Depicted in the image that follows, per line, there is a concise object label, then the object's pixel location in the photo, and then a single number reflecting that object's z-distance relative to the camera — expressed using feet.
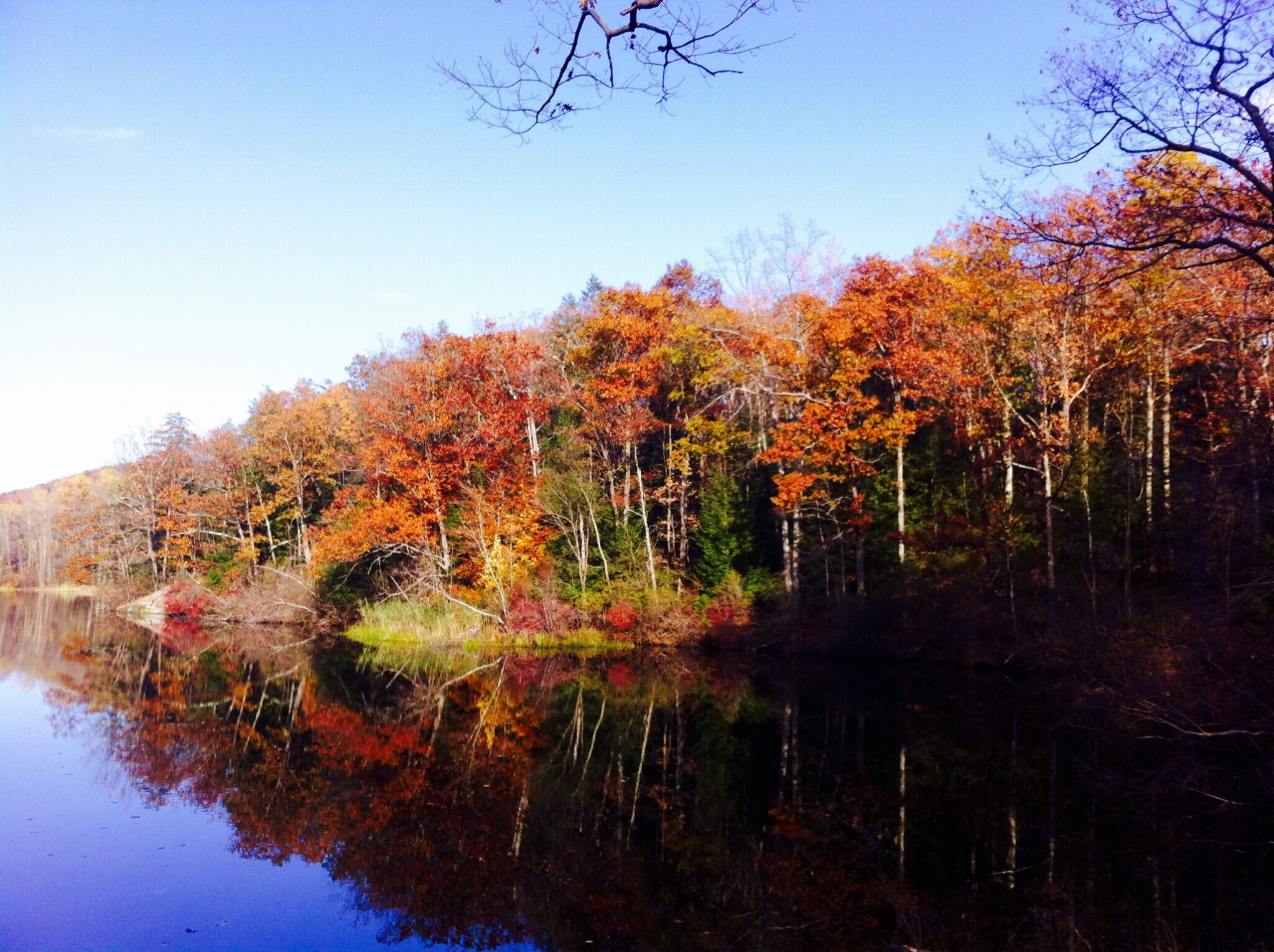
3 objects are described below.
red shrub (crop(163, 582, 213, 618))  124.47
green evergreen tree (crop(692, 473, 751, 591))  85.56
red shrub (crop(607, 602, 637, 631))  84.99
